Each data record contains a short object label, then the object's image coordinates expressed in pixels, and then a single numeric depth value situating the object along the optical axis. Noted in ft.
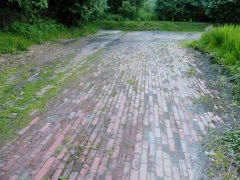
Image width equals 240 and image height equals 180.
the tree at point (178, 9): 59.82
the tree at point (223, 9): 53.36
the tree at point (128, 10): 63.00
